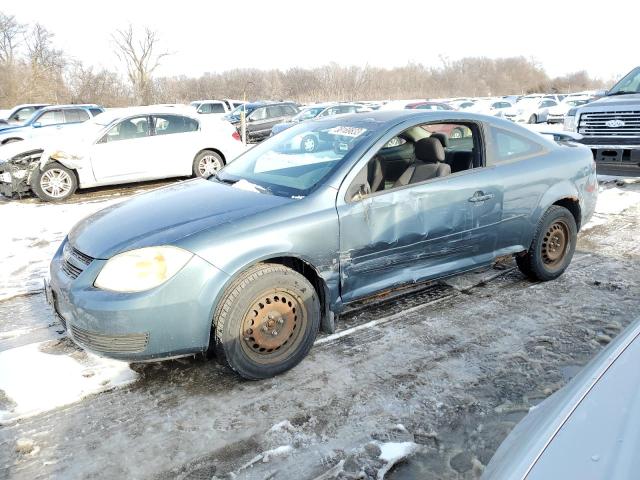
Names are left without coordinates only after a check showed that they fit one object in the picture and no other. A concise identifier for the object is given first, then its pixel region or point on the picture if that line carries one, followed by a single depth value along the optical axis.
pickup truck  8.20
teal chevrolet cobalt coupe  2.80
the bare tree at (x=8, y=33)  48.44
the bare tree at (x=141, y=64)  50.78
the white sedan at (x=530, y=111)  26.11
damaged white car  8.96
